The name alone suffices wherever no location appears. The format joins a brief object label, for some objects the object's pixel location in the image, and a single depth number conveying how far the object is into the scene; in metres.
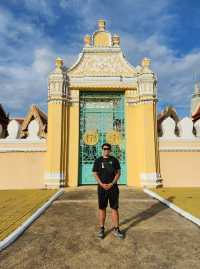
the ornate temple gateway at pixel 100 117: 10.72
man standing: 4.28
